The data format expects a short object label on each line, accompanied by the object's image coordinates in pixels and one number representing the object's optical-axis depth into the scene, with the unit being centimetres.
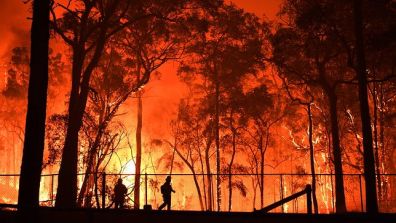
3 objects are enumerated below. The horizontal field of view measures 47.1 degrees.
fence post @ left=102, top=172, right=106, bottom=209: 1674
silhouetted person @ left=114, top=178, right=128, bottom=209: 1785
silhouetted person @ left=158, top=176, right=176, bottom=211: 1597
